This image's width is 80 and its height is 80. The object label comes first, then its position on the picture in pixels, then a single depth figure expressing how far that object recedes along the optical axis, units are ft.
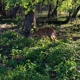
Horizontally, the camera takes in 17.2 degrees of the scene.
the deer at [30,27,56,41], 39.27
